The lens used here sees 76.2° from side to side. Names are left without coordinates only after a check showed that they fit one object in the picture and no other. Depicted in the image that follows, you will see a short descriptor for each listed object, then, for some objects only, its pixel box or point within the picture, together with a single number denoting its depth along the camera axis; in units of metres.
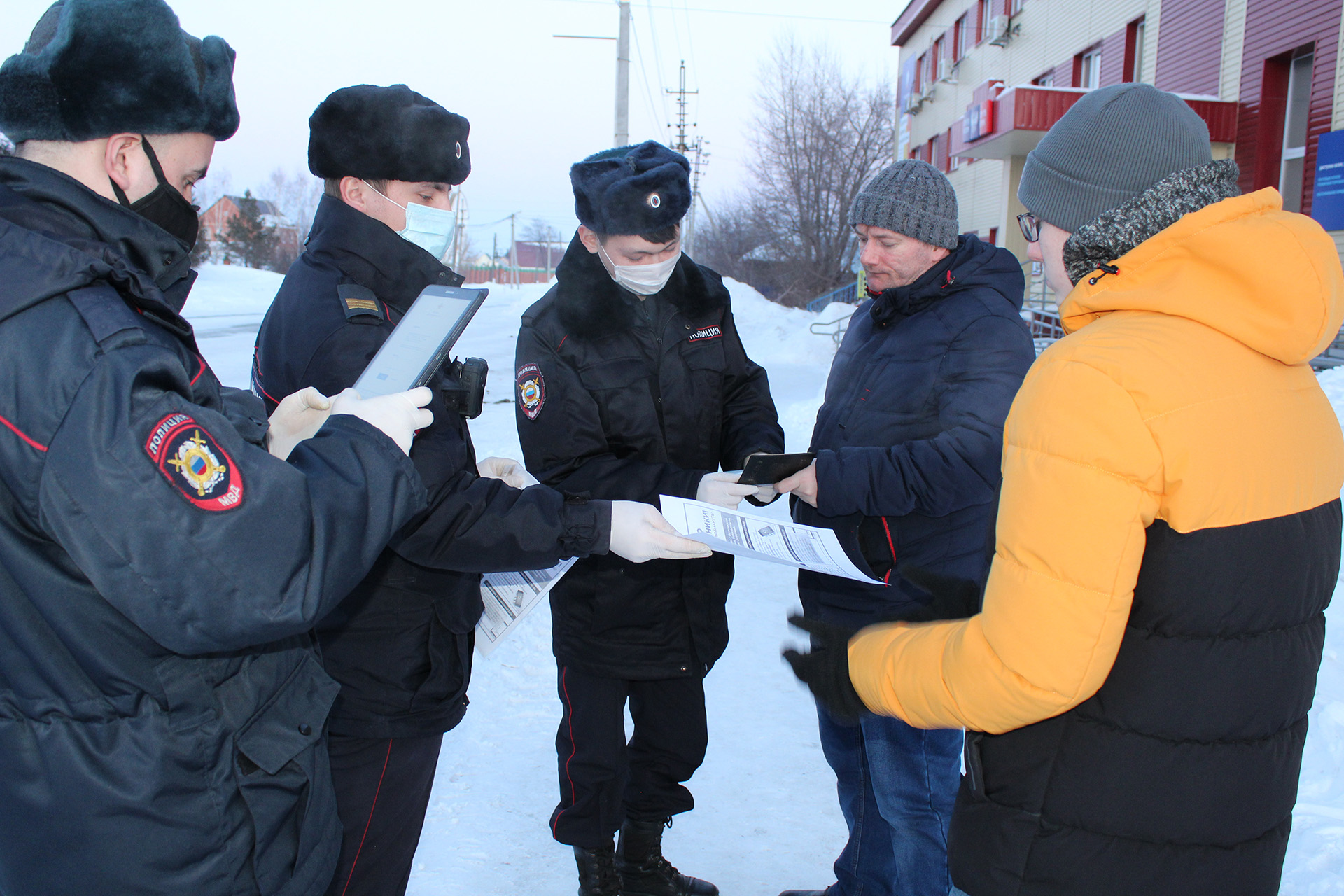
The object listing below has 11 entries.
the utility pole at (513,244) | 56.10
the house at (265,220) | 52.65
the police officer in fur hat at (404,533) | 1.74
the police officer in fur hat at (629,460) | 2.49
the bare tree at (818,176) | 31.75
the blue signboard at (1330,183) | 9.69
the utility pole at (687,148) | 33.31
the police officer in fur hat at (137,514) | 1.01
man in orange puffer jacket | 1.14
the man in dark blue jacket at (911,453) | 2.21
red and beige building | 10.88
